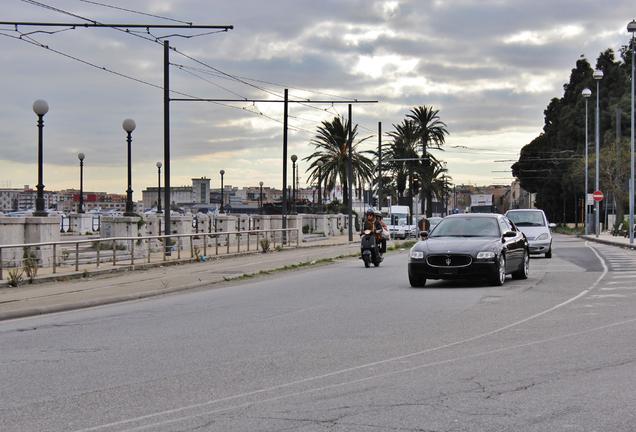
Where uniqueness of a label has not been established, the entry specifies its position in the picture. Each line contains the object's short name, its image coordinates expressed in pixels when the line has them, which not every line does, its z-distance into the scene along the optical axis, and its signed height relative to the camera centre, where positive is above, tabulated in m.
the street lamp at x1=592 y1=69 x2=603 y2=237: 59.06 +1.38
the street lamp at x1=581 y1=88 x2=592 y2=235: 60.02 +1.52
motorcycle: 26.73 -1.43
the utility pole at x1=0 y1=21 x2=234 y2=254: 30.69 +2.49
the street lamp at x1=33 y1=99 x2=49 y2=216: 26.27 +1.47
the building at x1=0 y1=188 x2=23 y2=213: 157.01 -0.18
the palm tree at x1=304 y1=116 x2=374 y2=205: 71.88 +3.66
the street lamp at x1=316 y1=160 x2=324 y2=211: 73.25 +2.37
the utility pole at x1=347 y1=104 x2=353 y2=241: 55.68 +0.21
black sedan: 18.28 -1.03
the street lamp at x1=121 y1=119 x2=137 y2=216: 35.12 +1.68
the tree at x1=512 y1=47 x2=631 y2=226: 75.91 +6.67
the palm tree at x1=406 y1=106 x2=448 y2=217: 80.69 +6.03
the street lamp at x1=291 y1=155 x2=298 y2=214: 59.88 +2.76
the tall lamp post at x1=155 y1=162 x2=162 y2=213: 67.85 +1.59
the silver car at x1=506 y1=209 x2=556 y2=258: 31.03 -0.92
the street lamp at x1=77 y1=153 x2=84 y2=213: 57.48 +1.90
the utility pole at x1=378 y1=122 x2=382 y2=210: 67.31 +3.29
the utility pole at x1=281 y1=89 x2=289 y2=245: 43.62 +2.65
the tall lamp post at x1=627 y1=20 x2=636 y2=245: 41.03 +0.95
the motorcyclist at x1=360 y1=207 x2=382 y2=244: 26.38 -0.66
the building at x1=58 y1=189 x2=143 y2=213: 155.75 -0.09
